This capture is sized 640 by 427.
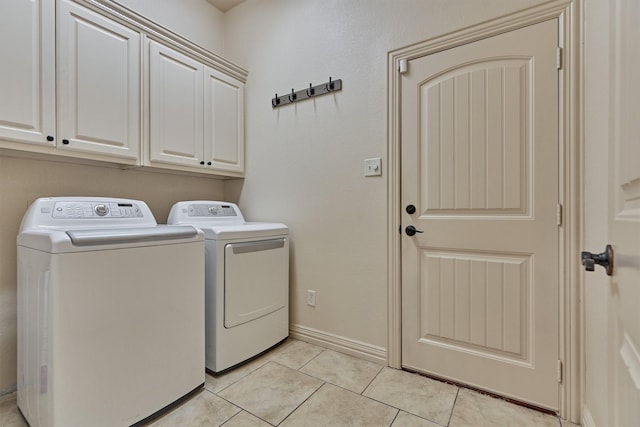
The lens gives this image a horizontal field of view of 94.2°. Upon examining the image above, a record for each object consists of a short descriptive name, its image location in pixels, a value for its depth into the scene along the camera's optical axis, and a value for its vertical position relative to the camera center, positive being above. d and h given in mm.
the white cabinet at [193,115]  2006 +730
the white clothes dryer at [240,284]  1807 -474
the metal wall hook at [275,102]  2420 +902
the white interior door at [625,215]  593 -8
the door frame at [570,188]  1404 +115
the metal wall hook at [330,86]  2125 +905
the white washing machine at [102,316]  1178 -466
